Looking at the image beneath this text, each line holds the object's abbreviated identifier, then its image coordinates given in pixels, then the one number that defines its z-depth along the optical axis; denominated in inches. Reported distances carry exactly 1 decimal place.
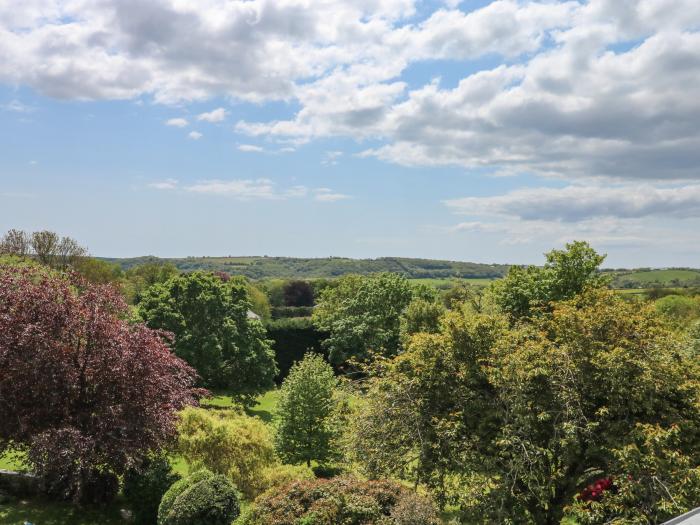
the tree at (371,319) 1482.5
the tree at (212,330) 1120.2
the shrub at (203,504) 460.8
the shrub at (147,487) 550.3
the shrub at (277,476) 553.6
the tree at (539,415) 445.1
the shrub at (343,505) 378.6
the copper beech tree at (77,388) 512.1
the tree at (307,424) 781.3
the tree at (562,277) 1059.9
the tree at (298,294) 4131.4
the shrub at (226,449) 575.2
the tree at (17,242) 1972.3
